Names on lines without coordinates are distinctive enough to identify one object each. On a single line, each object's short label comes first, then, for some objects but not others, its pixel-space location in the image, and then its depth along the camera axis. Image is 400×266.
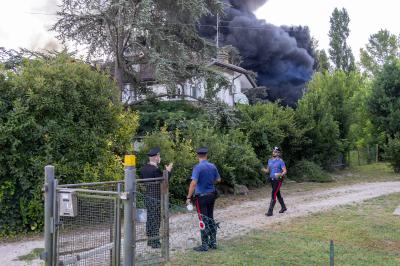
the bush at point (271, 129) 20.91
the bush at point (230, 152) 16.20
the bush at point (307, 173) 22.72
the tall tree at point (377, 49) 55.84
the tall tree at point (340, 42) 60.19
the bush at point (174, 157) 14.15
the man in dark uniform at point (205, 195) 8.25
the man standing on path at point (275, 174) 12.38
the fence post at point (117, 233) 5.70
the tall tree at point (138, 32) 18.00
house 19.91
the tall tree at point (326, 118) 24.08
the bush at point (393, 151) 24.65
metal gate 5.46
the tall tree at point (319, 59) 58.06
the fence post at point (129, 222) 5.41
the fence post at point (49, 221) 5.77
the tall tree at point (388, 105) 25.42
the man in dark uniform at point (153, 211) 7.11
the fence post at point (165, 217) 7.25
